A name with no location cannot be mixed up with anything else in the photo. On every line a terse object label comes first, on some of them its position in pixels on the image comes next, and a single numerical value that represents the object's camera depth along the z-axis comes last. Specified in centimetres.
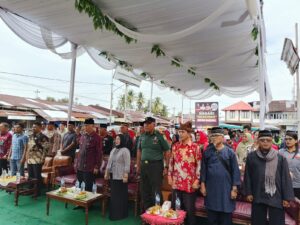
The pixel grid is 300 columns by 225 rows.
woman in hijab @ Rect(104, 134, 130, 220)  380
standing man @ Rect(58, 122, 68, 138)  760
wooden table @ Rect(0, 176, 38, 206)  445
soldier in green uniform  369
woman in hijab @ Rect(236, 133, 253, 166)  577
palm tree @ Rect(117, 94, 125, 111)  4612
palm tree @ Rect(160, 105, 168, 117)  5259
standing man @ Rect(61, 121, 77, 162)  569
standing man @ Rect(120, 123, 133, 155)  531
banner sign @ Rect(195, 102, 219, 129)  952
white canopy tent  353
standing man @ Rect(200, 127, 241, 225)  282
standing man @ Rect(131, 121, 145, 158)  552
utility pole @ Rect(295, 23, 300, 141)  515
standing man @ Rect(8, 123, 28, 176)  533
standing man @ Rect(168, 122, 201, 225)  315
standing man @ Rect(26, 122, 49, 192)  501
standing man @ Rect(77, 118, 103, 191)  424
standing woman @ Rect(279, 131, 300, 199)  334
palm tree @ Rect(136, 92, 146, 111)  5059
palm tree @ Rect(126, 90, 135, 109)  4582
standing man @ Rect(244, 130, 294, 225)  255
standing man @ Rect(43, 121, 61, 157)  604
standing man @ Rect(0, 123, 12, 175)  566
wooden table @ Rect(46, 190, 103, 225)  351
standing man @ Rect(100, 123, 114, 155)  576
